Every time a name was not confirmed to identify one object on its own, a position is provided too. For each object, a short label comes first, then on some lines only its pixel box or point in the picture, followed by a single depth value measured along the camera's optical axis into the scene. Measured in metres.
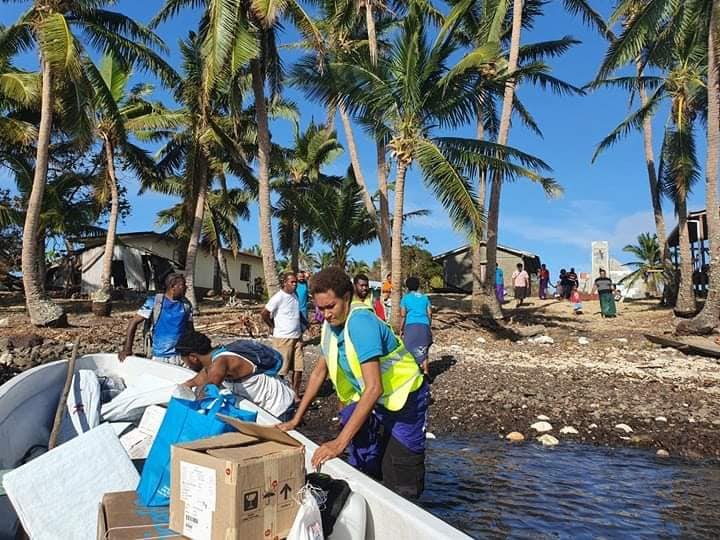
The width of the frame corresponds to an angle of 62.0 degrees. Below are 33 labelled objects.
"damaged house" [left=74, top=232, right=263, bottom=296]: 28.73
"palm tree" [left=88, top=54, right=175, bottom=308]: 17.80
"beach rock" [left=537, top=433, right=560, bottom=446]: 7.65
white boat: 2.63
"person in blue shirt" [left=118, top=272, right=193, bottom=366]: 6.27
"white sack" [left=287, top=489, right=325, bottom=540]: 2.44
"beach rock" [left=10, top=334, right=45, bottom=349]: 12.30
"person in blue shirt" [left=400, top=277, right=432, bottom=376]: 9.27
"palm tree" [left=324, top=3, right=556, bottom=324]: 13.01
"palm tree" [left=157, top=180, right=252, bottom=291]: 30.95
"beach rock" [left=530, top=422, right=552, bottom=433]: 8.16
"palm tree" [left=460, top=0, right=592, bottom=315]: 14.29
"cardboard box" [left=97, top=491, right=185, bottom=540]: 2.60
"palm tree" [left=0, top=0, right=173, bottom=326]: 13.90
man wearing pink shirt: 21.36
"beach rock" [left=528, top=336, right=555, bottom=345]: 14.20
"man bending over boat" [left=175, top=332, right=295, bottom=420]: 4.68
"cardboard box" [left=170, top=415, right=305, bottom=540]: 2.39
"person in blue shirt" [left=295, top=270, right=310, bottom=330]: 9.16
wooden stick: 4.43
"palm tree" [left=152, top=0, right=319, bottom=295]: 14.41
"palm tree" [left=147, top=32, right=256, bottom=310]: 19.53
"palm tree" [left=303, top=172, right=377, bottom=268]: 21.52
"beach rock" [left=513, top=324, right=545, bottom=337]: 15.13
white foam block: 3.12
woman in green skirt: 18.52
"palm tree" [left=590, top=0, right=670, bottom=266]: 19.38
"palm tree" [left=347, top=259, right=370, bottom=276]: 47.80
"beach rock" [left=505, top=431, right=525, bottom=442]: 7.88
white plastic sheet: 5.10
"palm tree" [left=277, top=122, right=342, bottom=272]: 26.89
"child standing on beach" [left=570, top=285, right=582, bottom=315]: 20.06
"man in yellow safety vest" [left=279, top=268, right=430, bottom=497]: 3.07
